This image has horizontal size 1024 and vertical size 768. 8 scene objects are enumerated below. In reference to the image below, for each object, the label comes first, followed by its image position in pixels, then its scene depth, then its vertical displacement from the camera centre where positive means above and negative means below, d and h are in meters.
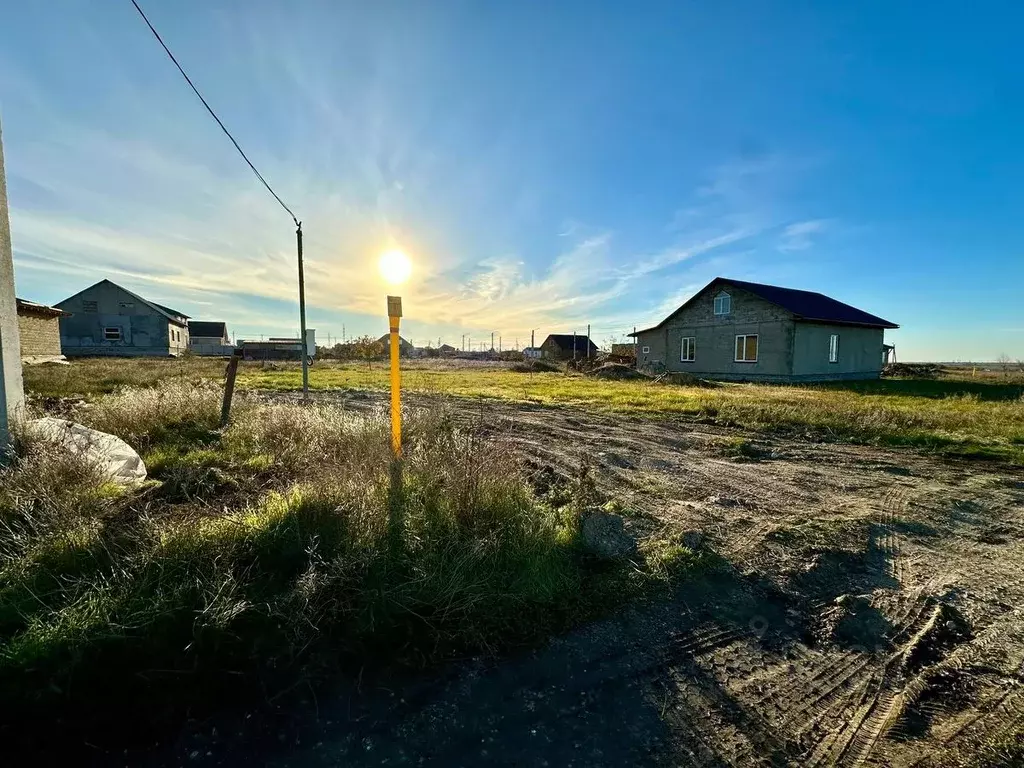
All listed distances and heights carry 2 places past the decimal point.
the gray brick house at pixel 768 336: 21.81 +1.36
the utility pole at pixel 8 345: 4.58 +0.13
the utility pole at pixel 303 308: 8.35 +0.95
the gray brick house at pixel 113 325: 40.03 +2.99
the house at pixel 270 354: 48.87 +0.54
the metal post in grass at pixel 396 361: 3.64 -0.01
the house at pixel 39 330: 21.47 +1.38
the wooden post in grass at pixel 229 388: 7.33 -0.49
